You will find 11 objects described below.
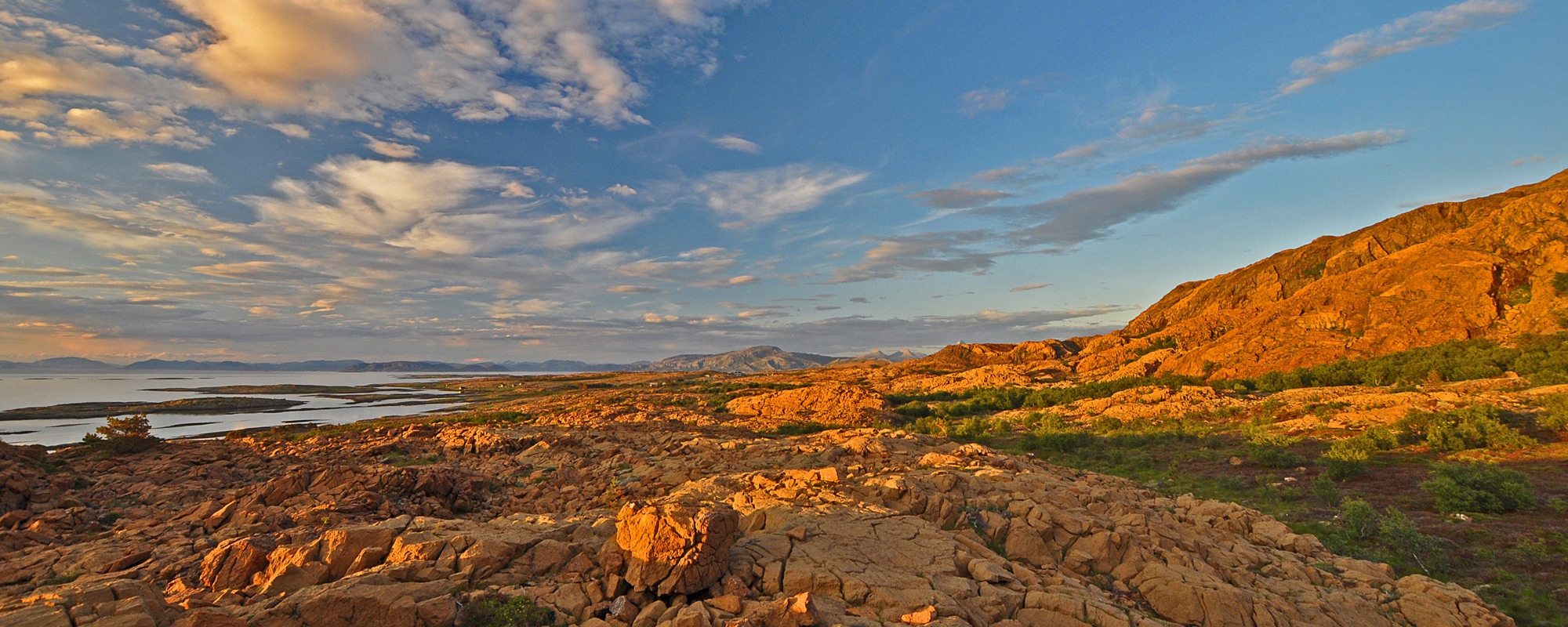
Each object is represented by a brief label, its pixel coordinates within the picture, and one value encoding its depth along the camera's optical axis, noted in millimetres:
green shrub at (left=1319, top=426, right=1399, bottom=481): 16641
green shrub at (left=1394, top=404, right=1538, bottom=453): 17578
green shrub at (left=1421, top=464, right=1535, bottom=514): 12891
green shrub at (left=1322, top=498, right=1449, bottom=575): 11141
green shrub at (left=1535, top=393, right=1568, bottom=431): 17734
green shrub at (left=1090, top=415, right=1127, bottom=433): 28609
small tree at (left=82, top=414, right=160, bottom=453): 22578
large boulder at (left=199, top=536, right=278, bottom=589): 7375
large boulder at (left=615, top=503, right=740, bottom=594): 7352
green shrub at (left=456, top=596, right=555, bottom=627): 6703
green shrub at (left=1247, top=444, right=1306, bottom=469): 18625
